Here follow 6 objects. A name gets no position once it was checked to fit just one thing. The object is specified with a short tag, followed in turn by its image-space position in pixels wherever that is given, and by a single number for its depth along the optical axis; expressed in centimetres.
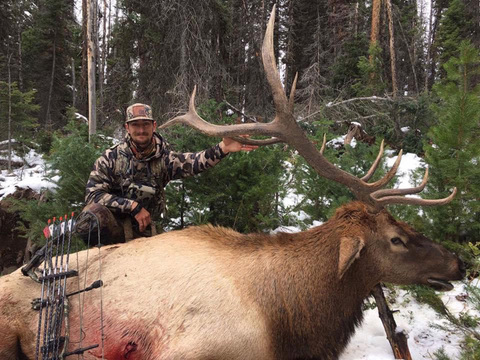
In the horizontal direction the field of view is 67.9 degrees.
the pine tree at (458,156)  409
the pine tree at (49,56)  2277
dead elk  258
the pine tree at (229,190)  471
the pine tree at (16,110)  1310
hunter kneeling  397
